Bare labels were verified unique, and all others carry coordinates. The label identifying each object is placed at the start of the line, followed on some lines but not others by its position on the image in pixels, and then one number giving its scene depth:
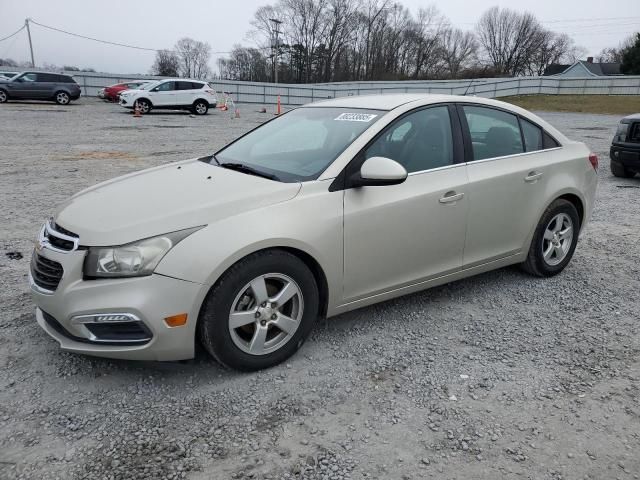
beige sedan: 2.69
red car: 29.28
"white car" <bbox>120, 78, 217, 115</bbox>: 23.61
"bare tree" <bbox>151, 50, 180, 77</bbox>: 76.41
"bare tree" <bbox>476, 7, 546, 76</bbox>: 81.88
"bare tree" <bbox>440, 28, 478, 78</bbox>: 76.38
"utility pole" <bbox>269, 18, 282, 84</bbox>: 56.51
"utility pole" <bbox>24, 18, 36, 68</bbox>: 55.81
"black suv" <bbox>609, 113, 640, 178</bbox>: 8.66
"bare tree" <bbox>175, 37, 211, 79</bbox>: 85.25
